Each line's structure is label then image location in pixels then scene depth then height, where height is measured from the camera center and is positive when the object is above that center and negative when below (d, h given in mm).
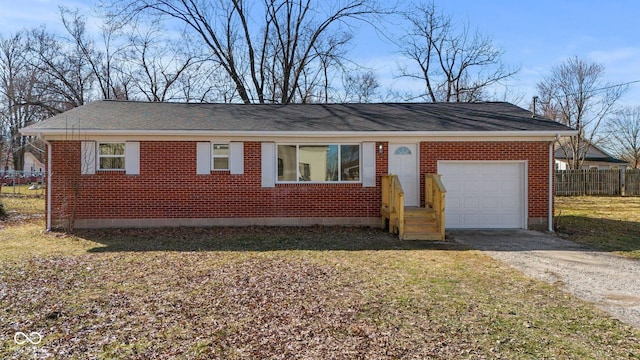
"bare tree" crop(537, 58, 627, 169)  31972 +6095
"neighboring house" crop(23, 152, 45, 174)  61116 +3201
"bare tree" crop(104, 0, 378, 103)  25525 +8072
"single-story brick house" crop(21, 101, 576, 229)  11164 +332
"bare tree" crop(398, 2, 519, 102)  28062 +7154
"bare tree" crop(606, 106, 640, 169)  39656 +3499
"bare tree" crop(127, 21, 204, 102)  25984 +6505
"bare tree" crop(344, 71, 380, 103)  30453 +7227
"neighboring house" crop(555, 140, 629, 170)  38500 +2179
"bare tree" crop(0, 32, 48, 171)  27308 +6408
